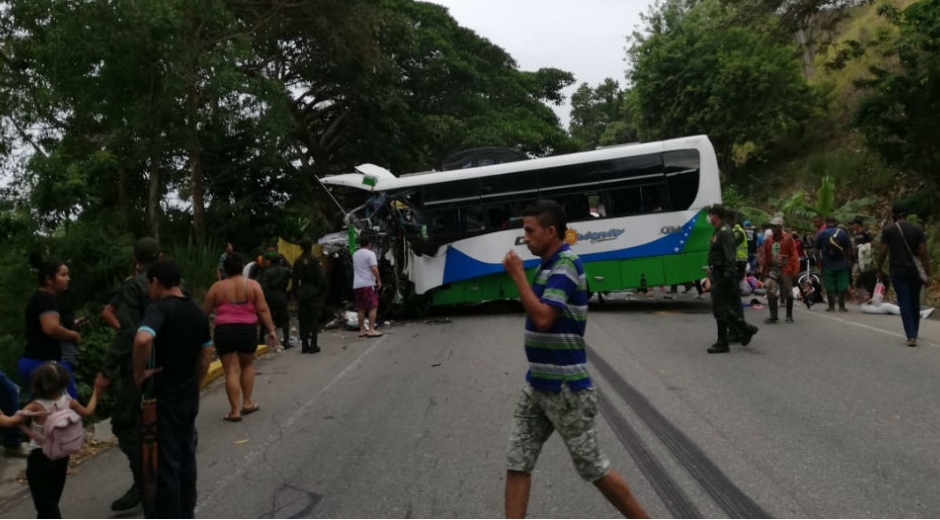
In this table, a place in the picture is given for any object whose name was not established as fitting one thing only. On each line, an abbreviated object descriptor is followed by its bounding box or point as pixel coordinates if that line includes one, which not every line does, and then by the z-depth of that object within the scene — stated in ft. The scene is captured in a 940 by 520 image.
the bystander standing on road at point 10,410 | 20.43
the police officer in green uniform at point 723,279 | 34.42
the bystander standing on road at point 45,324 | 19.77
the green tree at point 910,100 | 61.87
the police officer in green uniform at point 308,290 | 42.22
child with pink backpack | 15.25
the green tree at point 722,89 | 103.86
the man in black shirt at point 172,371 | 14.92
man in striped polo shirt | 13.42
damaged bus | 52.95
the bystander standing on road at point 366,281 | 47.19
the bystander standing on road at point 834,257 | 47.52
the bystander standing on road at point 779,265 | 44.01
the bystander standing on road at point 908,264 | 34.04
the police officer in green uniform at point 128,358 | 17.84
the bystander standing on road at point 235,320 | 25.80
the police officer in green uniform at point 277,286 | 43.37
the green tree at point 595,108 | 271.49
